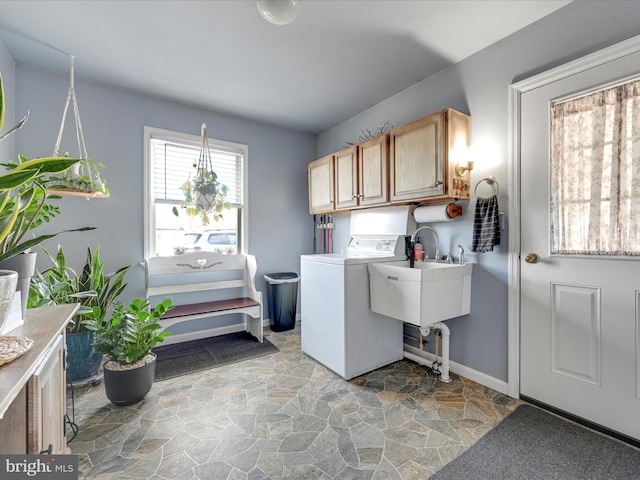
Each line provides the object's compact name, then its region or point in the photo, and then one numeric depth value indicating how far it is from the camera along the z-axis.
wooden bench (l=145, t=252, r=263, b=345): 2.92
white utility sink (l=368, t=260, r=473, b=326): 2.09
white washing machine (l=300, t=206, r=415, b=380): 2.37
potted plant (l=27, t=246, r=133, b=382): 2.20
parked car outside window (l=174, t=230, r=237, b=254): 3.23
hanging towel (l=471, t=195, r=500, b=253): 2.10
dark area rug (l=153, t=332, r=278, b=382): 2.58
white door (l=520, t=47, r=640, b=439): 1.63
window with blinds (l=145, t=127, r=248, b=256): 3.05
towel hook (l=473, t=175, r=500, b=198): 2.17
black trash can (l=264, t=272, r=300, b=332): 3.51
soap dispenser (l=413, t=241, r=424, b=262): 2.62
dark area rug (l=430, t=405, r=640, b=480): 1.43
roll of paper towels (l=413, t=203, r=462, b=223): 2.34
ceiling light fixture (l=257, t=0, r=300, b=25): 1.53
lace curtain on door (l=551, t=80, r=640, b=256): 1.62
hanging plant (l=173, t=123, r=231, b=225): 2.60
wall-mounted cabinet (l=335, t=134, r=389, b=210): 2.66
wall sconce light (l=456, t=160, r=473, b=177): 2.23
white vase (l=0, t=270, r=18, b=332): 0.88
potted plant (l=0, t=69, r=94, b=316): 0.85
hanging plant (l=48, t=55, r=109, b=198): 1.86
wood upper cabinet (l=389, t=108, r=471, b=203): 2.17
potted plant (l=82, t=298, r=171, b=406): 1.96
